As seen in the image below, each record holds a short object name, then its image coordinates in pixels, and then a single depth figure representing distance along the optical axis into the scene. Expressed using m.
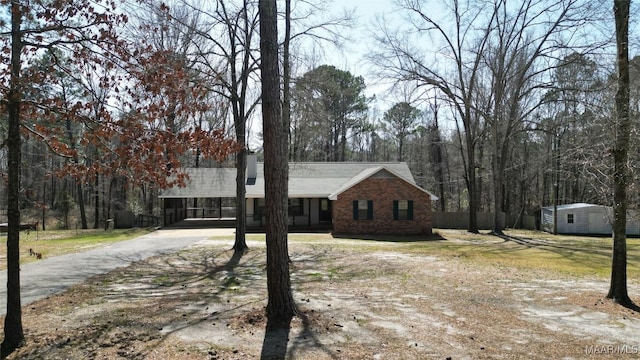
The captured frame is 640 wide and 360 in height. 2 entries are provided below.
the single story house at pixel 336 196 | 24.64
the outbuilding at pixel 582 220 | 28.83
